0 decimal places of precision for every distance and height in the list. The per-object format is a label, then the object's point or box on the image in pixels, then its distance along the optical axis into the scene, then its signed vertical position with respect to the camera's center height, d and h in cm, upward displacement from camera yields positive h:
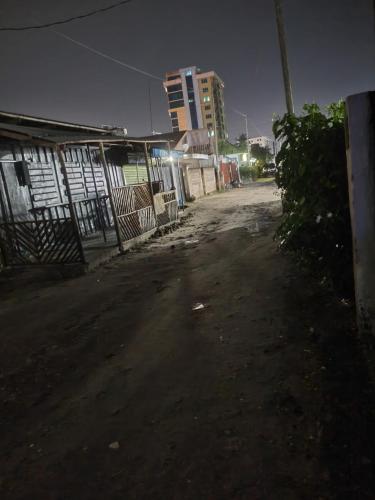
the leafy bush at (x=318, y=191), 377 -27
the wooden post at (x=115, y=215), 1021 -56
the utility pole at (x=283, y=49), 1320 +453
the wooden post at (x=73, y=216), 814 -32
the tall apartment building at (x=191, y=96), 11262 +2814
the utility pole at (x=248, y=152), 6994 +473
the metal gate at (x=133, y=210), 1092 -54
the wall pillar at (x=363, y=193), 317 -31
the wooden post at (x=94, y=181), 1370 +64
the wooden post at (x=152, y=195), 1262 -16
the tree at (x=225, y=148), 7009 +617
